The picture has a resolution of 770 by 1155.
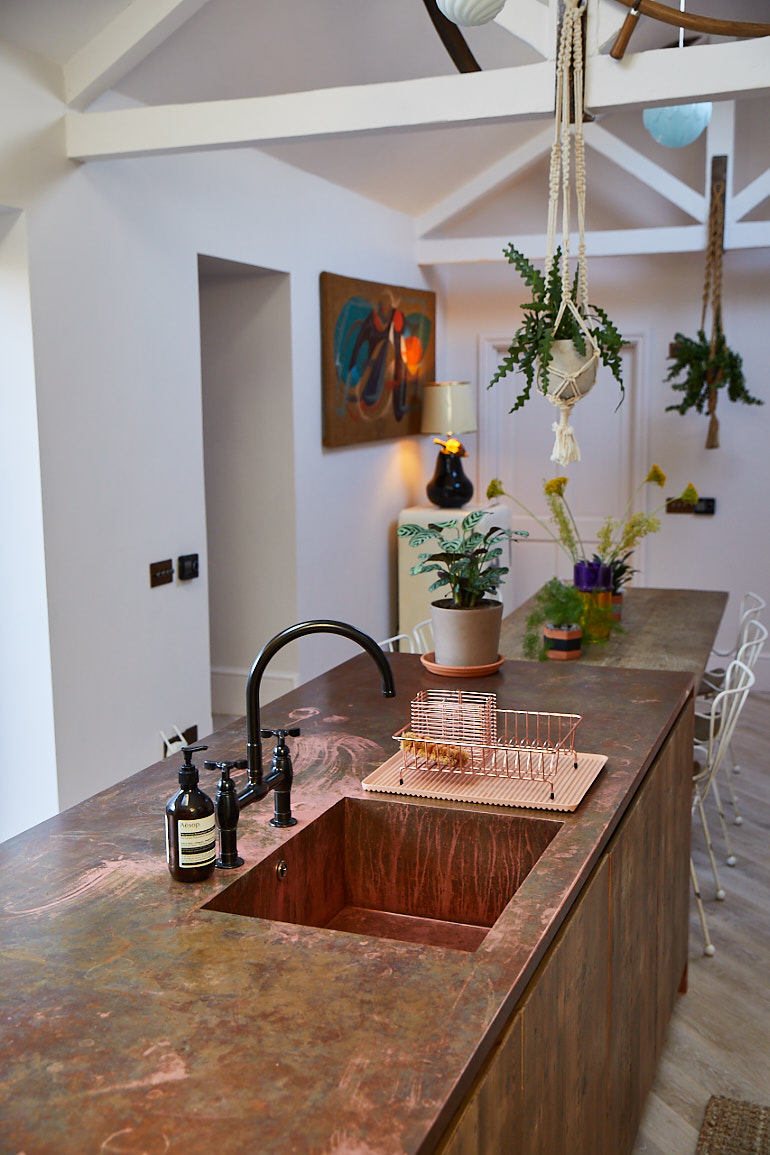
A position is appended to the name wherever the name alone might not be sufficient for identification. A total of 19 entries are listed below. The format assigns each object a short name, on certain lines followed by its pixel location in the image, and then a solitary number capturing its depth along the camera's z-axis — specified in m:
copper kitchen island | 1.08
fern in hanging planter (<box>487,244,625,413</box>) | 2.75
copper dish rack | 2.08
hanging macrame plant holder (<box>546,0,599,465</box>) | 2.74
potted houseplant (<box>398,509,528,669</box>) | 2.82
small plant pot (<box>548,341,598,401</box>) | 2.78
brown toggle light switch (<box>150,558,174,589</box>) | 3.92
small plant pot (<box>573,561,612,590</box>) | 4.08
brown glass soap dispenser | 1.58
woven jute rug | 2.36
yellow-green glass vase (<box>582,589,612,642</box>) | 3.96
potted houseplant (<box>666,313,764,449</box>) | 5.98
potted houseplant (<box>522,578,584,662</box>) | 3.67
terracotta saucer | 2.81
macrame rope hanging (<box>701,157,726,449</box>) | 5.70
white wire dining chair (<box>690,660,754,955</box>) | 3.29
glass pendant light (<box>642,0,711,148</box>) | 4.30
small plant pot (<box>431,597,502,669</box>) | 2.82
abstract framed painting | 5.21
